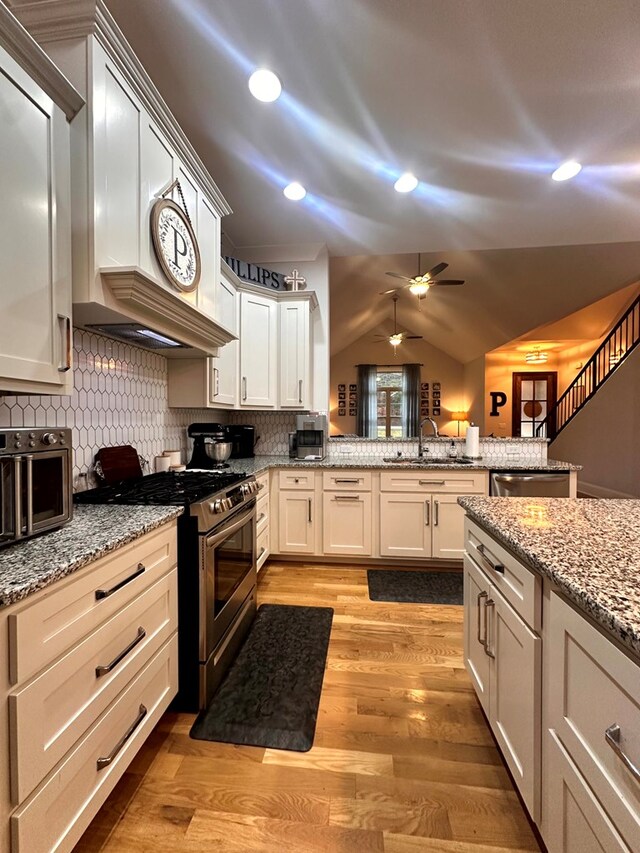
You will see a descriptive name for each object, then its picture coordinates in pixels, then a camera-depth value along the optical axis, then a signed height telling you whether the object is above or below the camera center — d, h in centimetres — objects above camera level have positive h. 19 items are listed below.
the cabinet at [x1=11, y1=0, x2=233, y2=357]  132 +102
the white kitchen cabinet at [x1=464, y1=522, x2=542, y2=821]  99 -80
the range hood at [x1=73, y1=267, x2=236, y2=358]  142 +49
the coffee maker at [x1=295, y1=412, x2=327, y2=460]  338 -14
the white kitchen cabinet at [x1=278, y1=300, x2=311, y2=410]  338 +63
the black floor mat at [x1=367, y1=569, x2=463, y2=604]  261 -123
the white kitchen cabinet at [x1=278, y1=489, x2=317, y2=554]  310 -82
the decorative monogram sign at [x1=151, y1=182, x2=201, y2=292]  171 +88
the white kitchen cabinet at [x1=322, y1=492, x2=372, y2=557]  307 -84
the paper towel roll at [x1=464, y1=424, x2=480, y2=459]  348 -20
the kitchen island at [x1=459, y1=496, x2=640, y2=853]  67 -56
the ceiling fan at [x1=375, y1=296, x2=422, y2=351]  725 +166
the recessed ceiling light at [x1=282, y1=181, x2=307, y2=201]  276 +174
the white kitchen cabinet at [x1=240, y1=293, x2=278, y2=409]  317 +62
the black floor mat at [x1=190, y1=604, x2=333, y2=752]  147 -122
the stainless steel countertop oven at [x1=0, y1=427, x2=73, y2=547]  101 -18
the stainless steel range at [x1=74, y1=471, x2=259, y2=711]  155 -66
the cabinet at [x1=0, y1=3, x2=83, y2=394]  106 +63
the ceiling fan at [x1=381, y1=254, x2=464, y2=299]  411 +160
